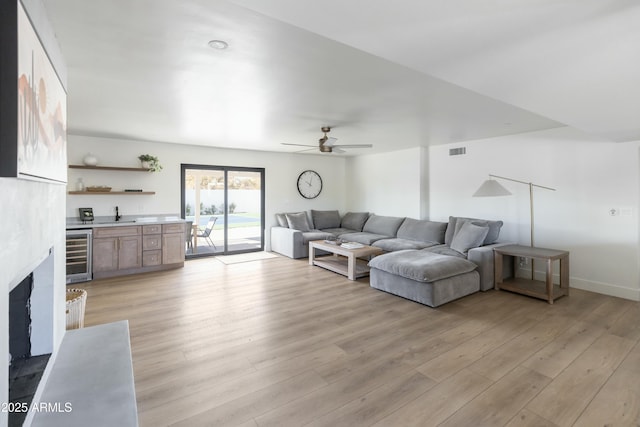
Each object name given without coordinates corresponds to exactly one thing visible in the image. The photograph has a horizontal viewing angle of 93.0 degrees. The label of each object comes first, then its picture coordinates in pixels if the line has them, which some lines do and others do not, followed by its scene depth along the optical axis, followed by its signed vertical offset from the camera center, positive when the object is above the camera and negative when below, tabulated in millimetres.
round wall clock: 7938 +780
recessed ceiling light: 2070 +1174
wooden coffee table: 5016 -927
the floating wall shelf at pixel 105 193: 5280 +371
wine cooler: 4730 -661
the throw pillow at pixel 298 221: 7098 -182
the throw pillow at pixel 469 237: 4656 -362
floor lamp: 4535 +341
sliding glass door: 6508 +116
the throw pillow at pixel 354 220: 7641 -171
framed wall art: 939 +412
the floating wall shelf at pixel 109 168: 5141 +811
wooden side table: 3887 -882
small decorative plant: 5769 +989
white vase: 5234 +923
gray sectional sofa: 3893 -602
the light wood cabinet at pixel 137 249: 4932 -609
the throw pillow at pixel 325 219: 7770 -146
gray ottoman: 3773 -838
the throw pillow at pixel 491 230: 4891 -271
